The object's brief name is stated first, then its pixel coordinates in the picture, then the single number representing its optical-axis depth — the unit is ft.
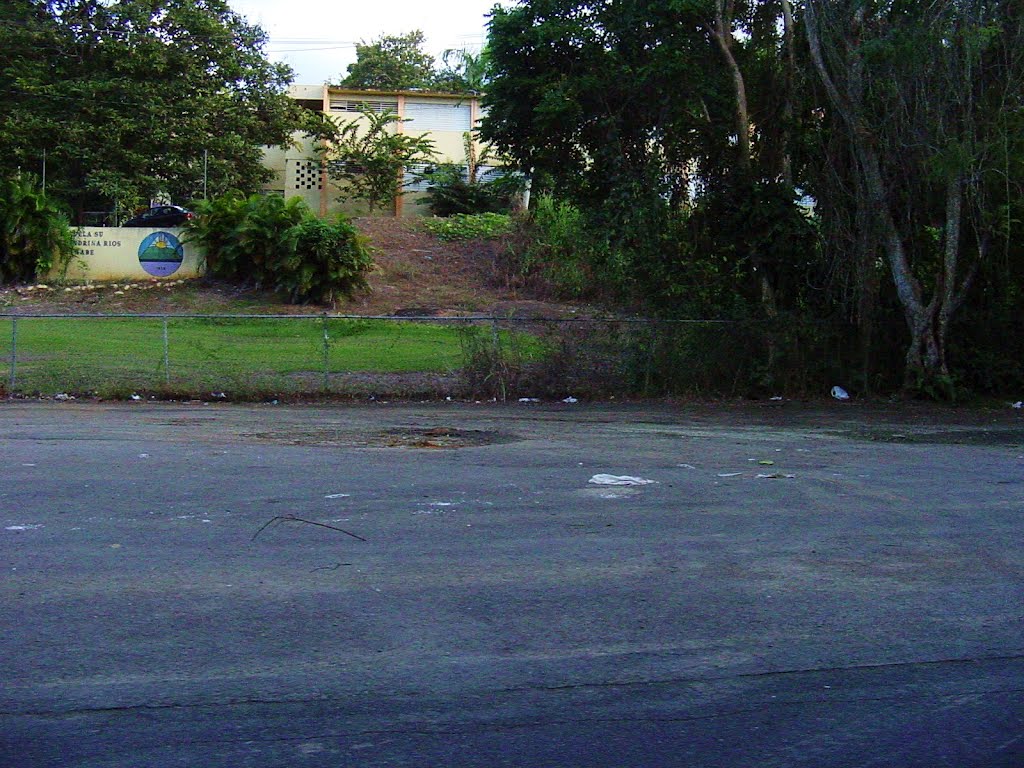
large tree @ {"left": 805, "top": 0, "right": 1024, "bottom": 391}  52.60
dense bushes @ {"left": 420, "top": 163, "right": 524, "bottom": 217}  136.56
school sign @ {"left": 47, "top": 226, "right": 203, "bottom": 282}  111.14
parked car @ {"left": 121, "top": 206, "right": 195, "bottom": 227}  120.47
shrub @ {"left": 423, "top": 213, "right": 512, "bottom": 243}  124.04
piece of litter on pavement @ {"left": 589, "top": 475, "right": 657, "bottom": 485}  34.42
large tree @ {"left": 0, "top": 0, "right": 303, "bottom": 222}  121.19
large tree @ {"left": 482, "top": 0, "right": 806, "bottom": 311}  61.11
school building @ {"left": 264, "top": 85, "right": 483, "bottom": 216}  140.56
